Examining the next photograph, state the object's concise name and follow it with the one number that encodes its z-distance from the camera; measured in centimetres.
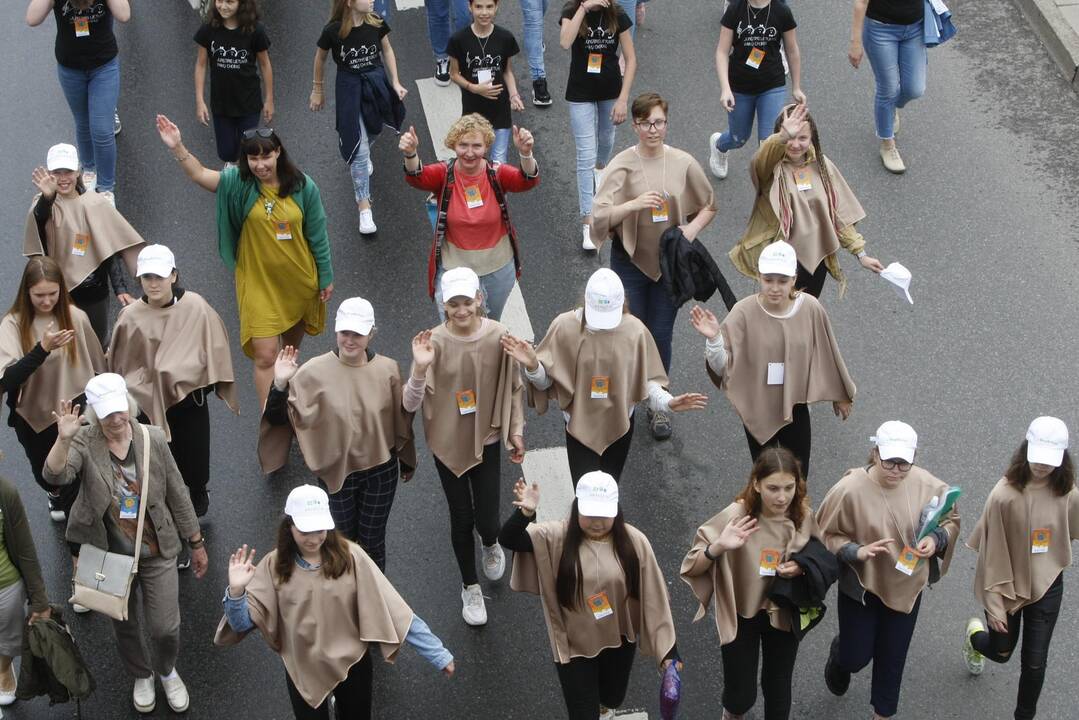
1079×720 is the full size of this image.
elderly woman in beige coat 1510
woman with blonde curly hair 1869
